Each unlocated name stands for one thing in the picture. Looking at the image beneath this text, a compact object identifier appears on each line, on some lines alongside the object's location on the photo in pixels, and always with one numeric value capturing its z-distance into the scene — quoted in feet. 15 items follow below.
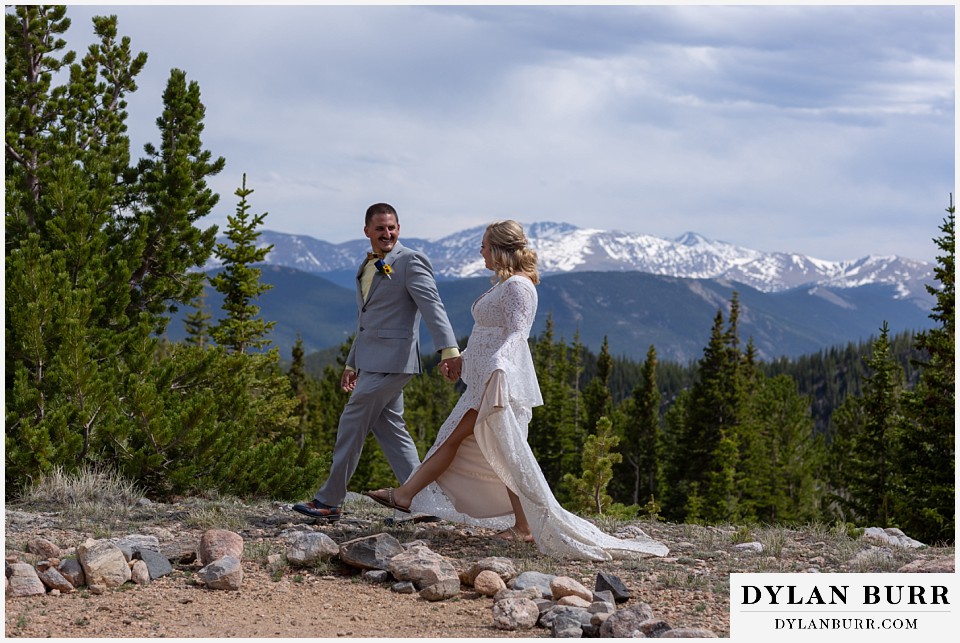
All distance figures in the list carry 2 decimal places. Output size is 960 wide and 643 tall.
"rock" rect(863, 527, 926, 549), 29.73
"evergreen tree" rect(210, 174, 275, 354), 95.81
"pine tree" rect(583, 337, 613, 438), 216.33
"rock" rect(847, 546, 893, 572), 24.19
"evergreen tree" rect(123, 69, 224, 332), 42.34
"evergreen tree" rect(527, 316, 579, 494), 214.90
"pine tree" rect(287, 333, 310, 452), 179.71
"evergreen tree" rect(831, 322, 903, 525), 116.47
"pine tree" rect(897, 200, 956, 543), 84.64
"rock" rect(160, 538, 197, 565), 23.11
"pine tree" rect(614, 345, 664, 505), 221.46
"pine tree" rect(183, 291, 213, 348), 202.62
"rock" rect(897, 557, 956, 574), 23.17
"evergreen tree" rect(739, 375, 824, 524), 178.09
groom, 26.78
